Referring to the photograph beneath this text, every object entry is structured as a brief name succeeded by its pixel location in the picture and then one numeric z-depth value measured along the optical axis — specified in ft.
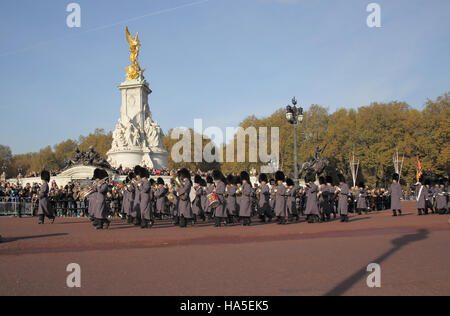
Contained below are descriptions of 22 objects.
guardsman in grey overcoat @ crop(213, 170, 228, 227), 47.96
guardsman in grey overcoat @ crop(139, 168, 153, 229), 44.93
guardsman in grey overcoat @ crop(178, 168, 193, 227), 46.78
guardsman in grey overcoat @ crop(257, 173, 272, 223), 53.21
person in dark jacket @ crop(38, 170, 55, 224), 49.45
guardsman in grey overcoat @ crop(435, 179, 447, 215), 62.44
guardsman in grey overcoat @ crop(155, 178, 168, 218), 50.03
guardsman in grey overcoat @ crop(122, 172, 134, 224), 49.47
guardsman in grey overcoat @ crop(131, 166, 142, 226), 47.26
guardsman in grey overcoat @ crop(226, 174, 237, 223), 50.55
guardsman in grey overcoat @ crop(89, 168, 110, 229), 43.64
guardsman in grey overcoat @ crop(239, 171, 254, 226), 48.22
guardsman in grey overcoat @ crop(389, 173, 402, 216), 58.44
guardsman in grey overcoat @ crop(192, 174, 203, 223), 51.93
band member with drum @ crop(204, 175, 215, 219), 51.41
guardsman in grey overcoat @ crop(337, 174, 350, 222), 51.90
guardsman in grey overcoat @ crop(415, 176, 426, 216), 61.11
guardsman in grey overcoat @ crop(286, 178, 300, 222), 52.84
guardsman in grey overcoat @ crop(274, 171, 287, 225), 49.42
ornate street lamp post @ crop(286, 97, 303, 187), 67.56
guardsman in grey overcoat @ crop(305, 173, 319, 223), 50.14
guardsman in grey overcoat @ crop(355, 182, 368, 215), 68.28
